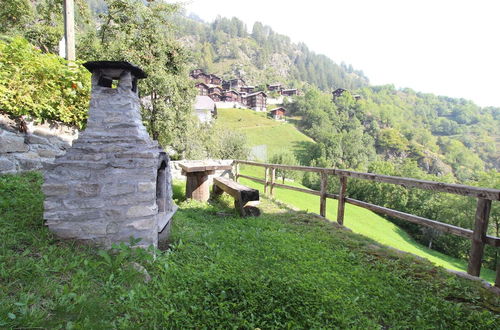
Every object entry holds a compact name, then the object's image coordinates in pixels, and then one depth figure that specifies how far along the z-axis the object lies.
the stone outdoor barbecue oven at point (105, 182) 2.79
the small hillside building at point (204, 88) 74.11
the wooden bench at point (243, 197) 5.14
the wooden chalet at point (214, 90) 77.50
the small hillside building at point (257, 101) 79.81
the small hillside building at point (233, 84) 91.61
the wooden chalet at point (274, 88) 102.50
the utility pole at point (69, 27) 6.64
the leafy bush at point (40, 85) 4.62
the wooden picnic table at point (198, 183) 6.38
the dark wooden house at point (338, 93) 101.26
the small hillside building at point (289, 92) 102.44
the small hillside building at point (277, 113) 76.21
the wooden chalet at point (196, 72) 89.54
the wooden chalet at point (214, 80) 94.56
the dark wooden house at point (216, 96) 74.94
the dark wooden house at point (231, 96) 76.01
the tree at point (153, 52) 9.24
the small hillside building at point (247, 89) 96.86
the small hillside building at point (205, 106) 46.39
